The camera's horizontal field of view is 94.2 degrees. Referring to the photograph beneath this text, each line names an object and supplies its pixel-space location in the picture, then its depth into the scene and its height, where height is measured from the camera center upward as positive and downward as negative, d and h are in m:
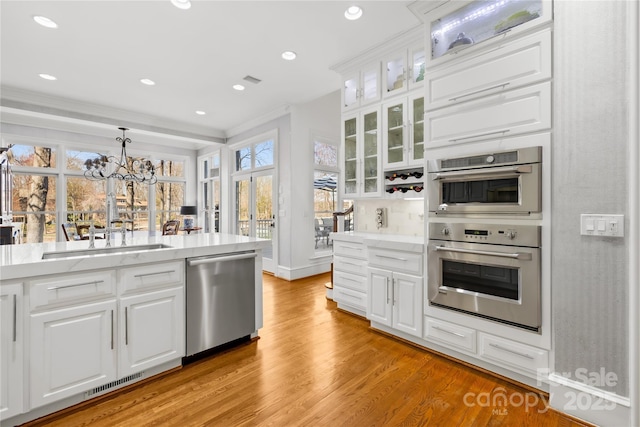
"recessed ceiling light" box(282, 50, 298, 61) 3.56 +1.95
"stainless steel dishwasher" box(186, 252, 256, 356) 2.33 -0.71
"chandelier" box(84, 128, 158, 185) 2.73 +0.49
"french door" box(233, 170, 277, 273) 5.69 +0.14
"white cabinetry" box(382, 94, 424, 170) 3.02 +0.88
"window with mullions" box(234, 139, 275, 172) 5.78 +1.22
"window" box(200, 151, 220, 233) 7.44 +0.64
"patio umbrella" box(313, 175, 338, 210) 5.71 +0.60
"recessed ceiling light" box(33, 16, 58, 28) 2.90 +1.93
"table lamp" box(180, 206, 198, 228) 7.43 +0.11
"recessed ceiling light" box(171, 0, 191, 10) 2.66 +1.91
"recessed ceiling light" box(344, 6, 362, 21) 2.77 +1.92
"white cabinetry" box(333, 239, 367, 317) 3.29 -0.71
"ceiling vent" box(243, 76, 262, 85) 4.25 +1.97
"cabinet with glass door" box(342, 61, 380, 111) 3.46 +1.56
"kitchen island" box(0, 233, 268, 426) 1.62 -0.66
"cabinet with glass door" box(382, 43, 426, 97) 3.06 +1.55
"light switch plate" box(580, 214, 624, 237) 1.63 -0.06
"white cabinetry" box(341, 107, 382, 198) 3.44 +0.74
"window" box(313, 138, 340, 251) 5.68 +0.54
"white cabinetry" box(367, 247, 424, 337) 2.63 -0.70
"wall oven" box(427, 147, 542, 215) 1.99 +0.23
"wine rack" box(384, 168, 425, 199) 3.03 +0.34
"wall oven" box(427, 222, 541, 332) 1.99 -0.42
